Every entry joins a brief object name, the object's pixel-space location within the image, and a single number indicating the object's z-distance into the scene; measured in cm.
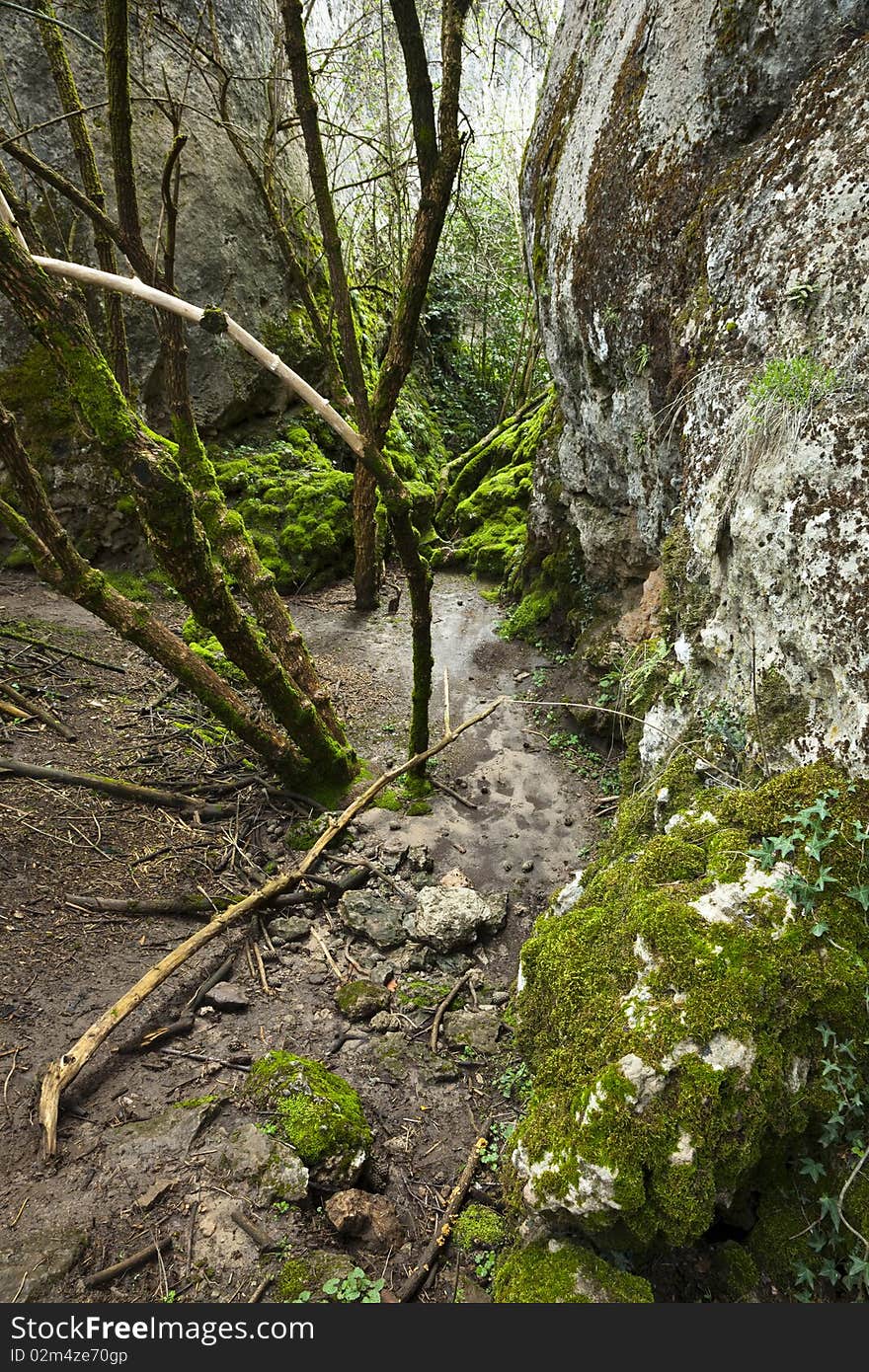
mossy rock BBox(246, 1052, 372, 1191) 280
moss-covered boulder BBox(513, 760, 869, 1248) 206
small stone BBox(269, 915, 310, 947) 445
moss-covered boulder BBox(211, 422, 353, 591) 1060
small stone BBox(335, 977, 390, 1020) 389
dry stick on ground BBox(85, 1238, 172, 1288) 230
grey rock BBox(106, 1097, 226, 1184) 279
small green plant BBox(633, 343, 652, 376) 535
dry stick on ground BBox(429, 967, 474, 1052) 375
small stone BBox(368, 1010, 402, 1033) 383
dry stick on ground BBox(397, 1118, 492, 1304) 246
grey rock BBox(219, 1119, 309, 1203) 267
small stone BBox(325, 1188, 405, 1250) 262
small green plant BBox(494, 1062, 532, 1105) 342
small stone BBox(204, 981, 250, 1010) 382
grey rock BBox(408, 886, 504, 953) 450
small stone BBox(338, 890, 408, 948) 449
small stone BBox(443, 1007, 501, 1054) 375
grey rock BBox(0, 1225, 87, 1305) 224
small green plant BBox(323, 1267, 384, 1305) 232
